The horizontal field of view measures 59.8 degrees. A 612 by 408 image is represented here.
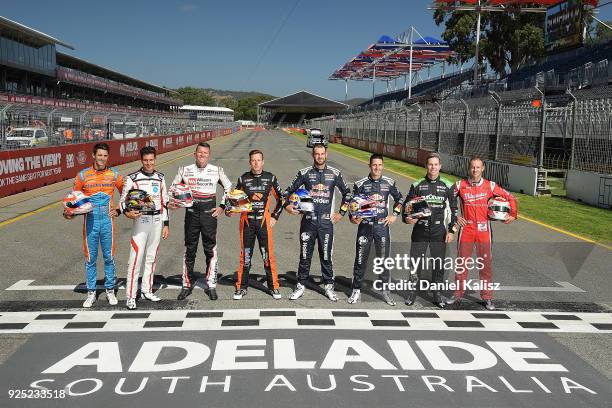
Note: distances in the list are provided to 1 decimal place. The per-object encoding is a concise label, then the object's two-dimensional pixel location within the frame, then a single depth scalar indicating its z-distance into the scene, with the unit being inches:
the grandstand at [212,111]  6903.5
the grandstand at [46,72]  2041.7
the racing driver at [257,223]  267.9
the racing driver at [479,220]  260.8
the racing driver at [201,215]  266.1
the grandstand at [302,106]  5866.1
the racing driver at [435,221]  259.3
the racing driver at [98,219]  257.0
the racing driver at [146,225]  253.8
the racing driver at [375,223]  263.0
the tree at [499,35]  2098.9
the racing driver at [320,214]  267.3
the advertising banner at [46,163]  626.2
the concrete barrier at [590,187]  575.8
